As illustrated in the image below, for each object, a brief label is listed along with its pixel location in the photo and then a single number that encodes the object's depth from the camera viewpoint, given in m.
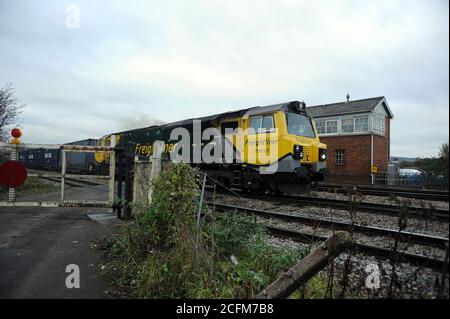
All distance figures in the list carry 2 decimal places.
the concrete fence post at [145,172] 5.98
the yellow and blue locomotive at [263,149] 10.01
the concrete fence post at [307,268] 2.62
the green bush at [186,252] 3.25
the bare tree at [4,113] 13.77
